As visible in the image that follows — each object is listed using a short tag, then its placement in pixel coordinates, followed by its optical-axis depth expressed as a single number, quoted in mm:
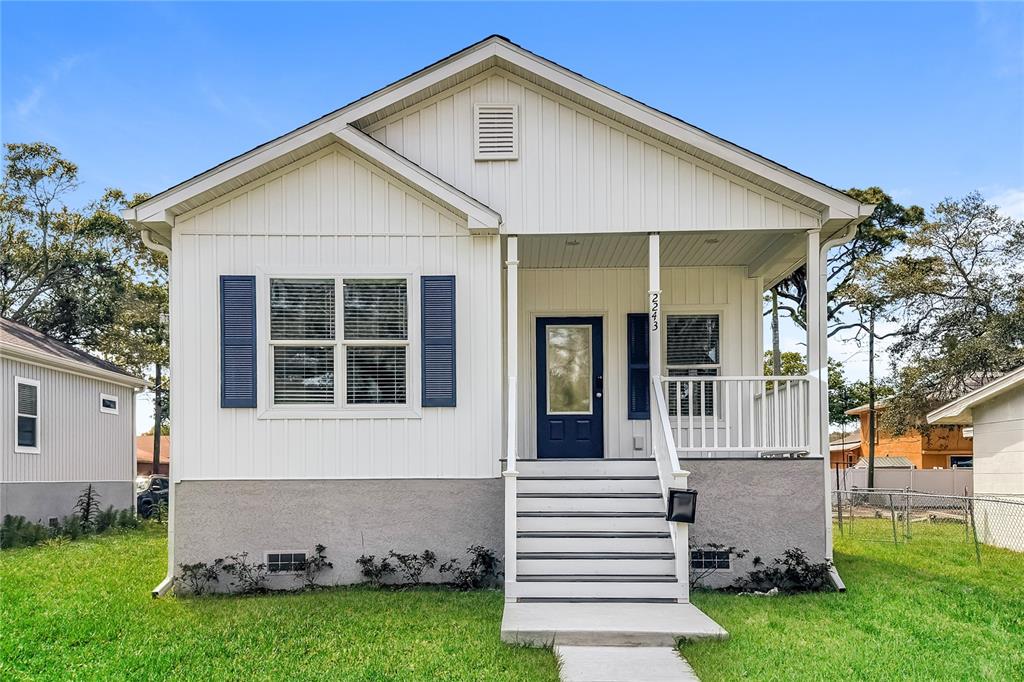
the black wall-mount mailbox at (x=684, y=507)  7672
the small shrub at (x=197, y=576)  8641
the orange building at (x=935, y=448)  32719
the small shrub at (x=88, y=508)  15383
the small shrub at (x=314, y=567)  8719
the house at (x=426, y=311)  8789
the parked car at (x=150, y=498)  19703
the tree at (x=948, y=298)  25078
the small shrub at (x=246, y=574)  8672
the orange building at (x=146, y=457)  46000
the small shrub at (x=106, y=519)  15890
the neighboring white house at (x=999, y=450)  13391
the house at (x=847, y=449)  44812
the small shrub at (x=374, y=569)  8719
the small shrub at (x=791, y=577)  8656
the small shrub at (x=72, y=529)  14672
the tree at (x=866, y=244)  30094
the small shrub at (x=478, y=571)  8617
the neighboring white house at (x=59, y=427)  13867
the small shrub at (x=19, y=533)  13227
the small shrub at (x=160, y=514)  18062
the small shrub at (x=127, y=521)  16688
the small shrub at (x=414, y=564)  8727
